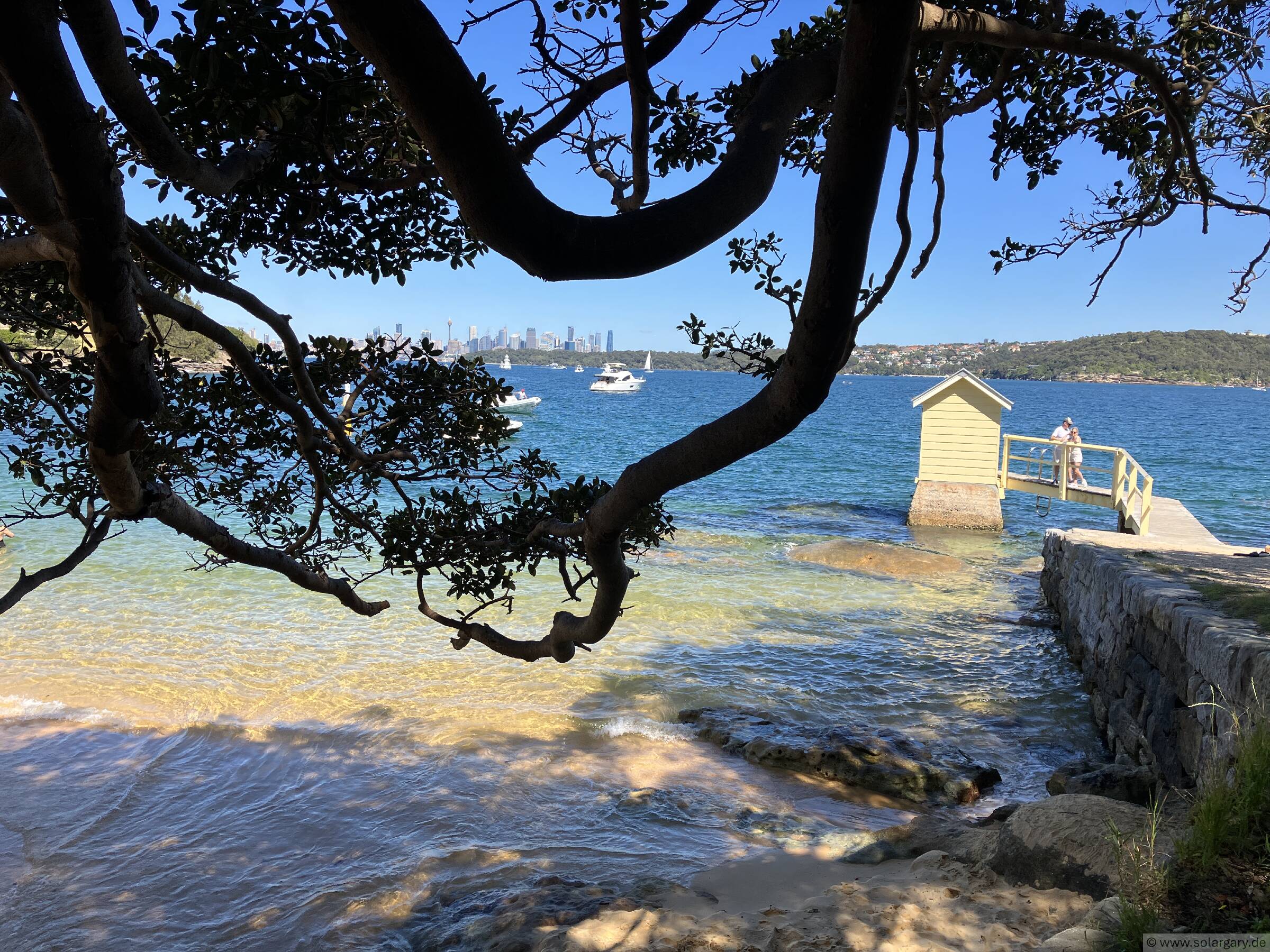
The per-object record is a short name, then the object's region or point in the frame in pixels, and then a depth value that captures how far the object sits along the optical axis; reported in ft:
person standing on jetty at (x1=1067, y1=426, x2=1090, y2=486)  68.49
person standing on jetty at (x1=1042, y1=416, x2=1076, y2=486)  69.51
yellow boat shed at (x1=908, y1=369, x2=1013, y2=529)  74.95
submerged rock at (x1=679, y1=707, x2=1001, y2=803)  26.55
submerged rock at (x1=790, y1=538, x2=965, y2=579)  61.52
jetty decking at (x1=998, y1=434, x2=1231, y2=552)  41.93
